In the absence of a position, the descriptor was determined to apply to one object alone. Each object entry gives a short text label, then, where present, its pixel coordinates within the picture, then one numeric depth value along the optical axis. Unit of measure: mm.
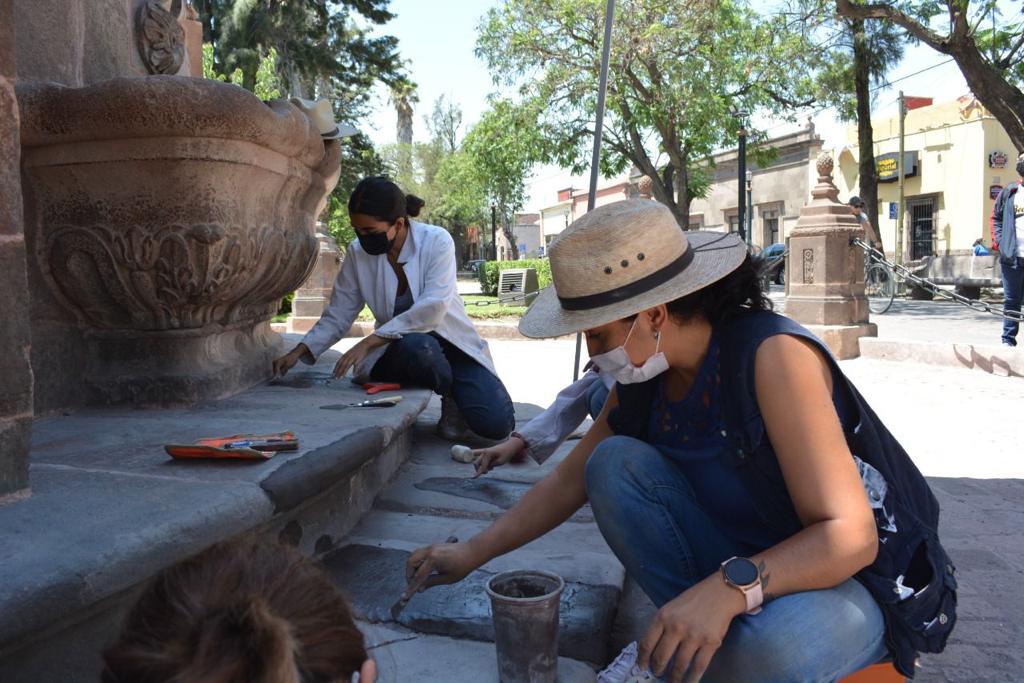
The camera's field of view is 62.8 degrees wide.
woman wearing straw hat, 1374
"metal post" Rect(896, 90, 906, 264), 27075
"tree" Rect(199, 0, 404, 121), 21141
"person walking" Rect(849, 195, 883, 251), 8489
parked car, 20669
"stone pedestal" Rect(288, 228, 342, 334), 11156
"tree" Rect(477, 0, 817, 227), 15375
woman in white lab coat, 3518
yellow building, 25016
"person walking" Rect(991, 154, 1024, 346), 7328
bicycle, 15738
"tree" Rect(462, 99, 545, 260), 16812
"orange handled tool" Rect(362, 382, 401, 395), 3506
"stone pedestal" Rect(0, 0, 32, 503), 1712
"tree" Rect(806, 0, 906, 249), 17906
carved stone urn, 2678
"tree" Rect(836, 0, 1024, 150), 9617
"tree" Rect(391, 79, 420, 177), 31891
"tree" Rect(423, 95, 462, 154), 42688
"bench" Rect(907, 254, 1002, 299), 15648
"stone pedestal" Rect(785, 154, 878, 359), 8039
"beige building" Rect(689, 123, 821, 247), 30266
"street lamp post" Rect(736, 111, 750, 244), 13752
